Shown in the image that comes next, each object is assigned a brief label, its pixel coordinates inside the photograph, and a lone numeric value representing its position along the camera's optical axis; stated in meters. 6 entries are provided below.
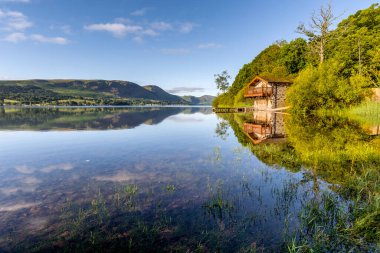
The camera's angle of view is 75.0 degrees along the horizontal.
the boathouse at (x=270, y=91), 57.31
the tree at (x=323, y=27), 43.88
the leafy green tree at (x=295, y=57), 69.12
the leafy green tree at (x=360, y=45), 49.41
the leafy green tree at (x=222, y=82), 120.69
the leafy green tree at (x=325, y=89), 37.56
